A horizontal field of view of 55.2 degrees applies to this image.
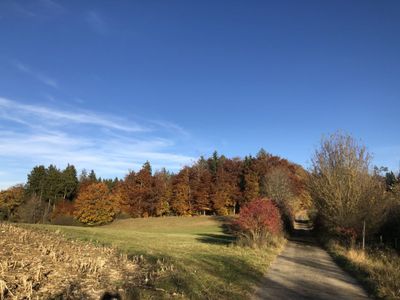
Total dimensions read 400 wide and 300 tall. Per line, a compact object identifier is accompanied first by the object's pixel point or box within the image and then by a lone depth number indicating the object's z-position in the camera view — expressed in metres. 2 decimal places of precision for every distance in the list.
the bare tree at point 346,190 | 29.36
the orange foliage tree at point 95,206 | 79.94
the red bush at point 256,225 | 26.76
